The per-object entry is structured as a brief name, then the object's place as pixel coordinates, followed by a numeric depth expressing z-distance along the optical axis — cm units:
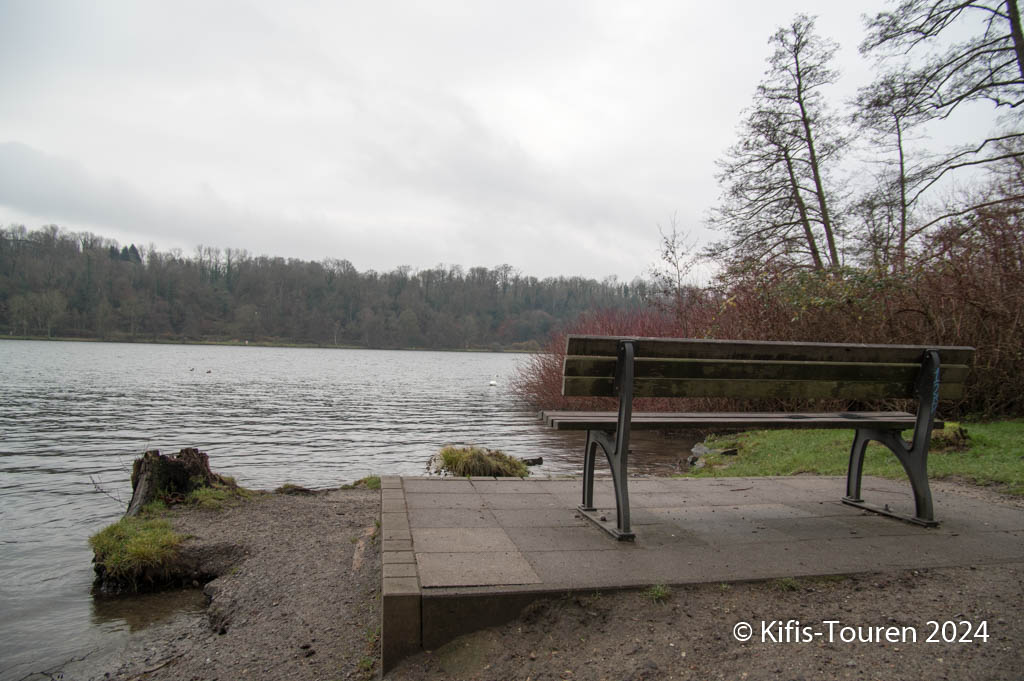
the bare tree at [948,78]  1278
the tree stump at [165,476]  627
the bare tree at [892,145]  1396
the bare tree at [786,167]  1944
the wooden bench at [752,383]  388
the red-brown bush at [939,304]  982
